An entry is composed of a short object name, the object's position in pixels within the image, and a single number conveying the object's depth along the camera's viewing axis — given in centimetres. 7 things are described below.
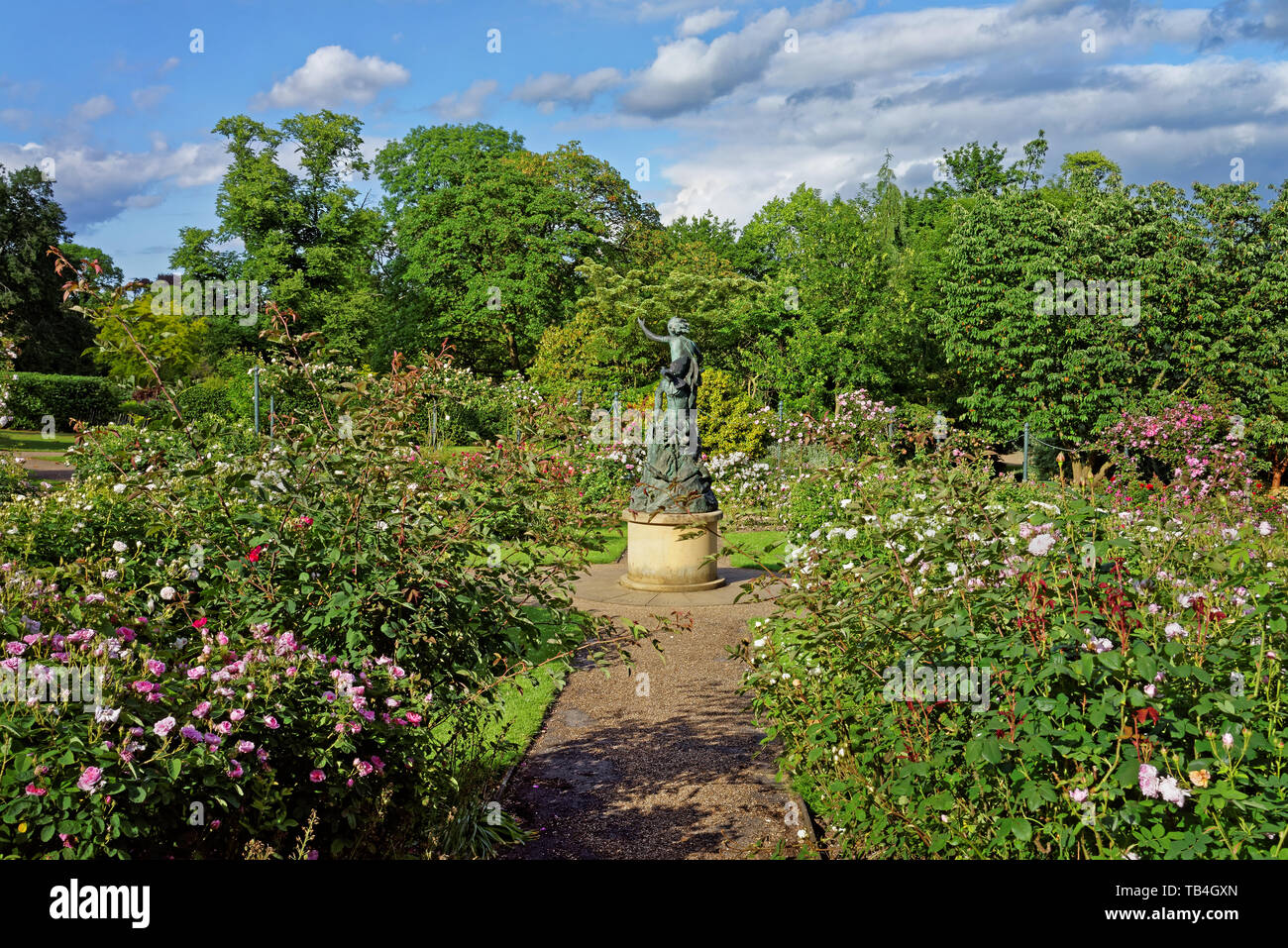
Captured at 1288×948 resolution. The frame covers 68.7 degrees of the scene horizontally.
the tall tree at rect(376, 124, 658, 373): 3291
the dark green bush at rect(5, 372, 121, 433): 3111
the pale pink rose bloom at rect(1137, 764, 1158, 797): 274
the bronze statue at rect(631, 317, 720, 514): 1034
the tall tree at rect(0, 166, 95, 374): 3912
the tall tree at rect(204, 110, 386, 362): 3041
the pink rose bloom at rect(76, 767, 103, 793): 242
